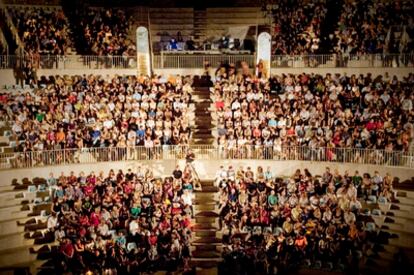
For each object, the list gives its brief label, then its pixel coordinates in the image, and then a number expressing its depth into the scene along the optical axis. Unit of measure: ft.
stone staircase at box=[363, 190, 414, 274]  70.59
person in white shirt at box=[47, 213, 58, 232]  75.92
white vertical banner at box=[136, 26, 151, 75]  101.40
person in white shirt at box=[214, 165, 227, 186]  84.84
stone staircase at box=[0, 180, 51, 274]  72.79
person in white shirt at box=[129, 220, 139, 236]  74.54
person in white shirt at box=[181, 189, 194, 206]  80.79
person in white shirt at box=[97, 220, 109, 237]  74.84
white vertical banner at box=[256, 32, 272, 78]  100.01
